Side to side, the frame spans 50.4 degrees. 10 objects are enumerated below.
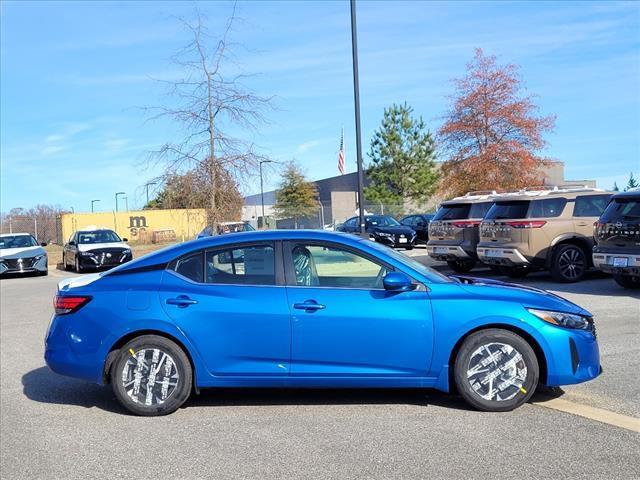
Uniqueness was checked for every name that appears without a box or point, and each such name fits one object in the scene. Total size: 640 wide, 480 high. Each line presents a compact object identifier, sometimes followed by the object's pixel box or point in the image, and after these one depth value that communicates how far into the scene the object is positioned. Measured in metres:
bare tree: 15.62
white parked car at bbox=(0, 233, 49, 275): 22.45
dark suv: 10.93
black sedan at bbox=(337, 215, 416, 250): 26.39
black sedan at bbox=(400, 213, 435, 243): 27.56
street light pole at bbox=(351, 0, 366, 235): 15.66
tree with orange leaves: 29.36
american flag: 40.49
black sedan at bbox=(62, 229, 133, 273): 23.34
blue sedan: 5.36
